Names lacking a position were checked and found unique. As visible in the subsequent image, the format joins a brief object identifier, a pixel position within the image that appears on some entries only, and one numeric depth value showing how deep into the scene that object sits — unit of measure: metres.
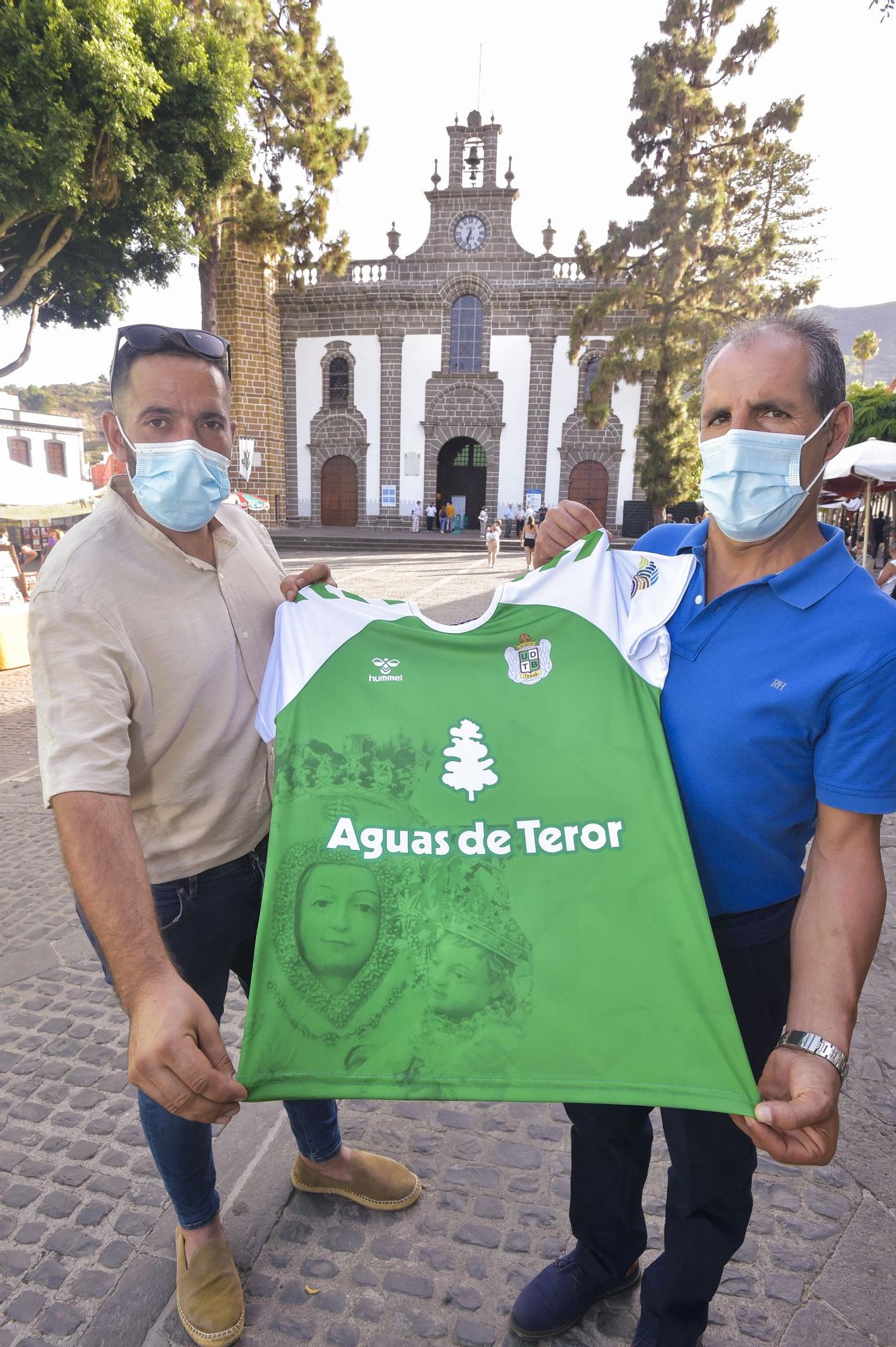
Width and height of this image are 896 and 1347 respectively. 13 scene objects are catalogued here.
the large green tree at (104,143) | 10.13
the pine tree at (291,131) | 19.97
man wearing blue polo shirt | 1.36
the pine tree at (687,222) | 20.66
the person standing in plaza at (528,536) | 18.47
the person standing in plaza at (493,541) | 19.22
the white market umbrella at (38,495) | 12.37
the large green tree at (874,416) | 16.06
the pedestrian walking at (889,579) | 9.23
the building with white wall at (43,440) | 37.06
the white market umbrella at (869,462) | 9.90
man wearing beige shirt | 1.32
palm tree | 33.25
